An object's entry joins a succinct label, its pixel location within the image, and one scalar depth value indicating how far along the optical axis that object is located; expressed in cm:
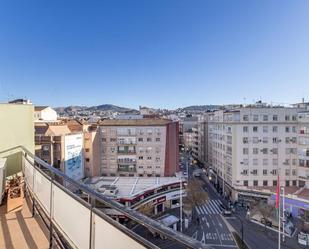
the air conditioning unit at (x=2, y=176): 288
